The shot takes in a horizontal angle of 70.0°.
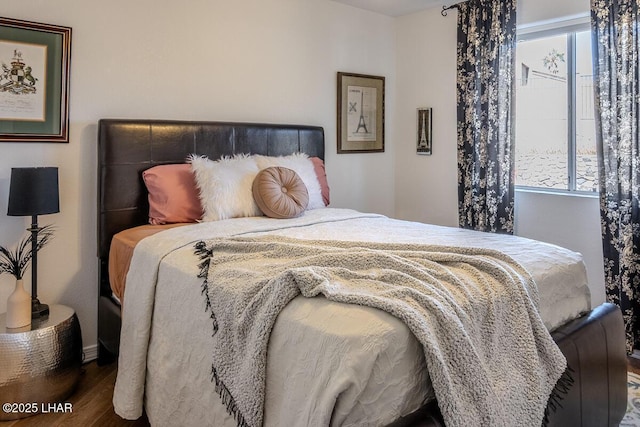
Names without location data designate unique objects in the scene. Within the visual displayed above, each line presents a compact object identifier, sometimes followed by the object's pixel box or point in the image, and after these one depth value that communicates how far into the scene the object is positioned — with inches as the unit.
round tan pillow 109.4
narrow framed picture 165.2
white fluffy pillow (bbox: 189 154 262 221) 106.4
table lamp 90.6
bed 49.4
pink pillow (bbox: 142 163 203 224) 107.2
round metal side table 84.8
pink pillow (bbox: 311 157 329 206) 135.0
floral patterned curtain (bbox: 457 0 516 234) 138.7
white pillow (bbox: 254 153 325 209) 122.8
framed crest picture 97.1
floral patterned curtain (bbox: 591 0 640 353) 112.7
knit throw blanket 50.6
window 128.2
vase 87.7
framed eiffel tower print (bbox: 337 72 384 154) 159.9
